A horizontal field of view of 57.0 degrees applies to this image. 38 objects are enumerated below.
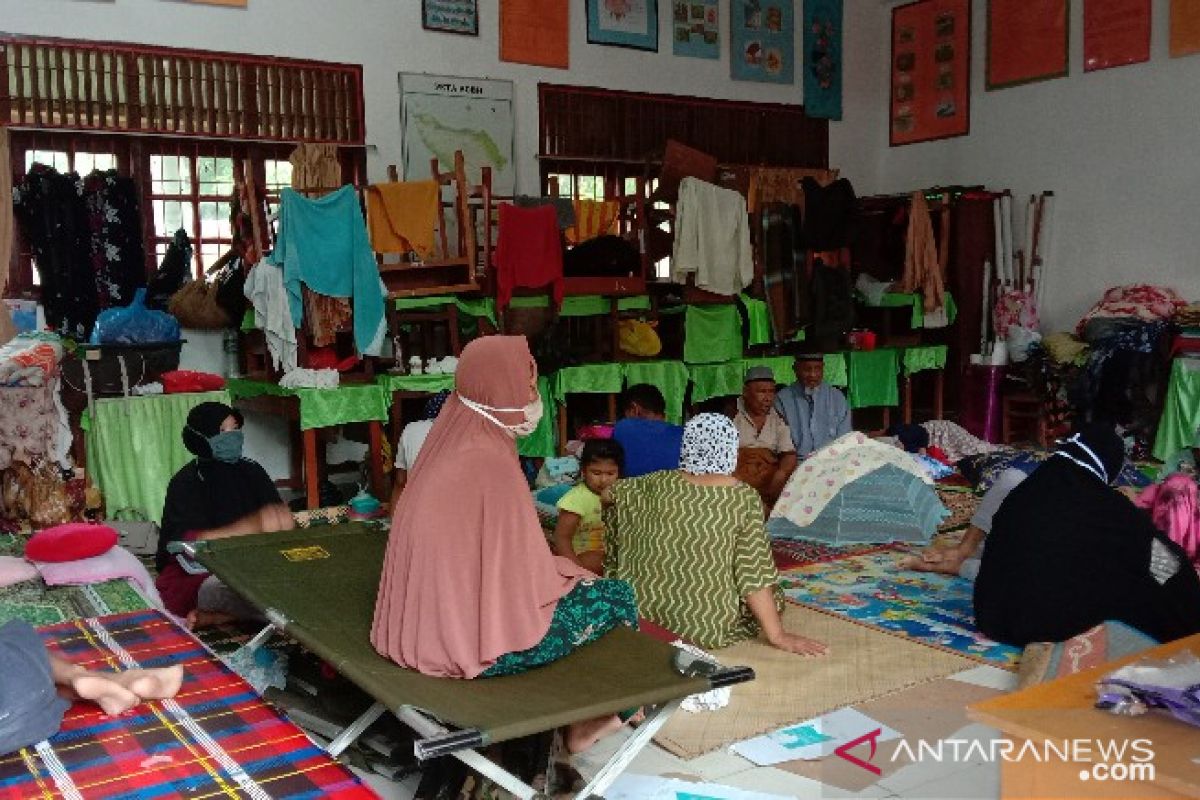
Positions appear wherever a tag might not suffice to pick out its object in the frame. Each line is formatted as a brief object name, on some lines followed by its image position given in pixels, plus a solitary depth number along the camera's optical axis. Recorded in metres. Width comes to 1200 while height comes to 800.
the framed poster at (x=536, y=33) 8.52
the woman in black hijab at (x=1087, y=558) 3.67
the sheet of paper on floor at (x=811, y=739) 3.18
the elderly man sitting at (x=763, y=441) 6.46
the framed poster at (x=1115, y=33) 8.33
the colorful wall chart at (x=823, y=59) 10.17
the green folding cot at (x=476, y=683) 2.53
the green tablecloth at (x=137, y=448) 6.34
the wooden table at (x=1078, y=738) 1.99
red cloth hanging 7.25
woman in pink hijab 2.85
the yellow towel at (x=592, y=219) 8.20
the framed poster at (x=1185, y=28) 7.96
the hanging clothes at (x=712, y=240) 7.97
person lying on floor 2.47
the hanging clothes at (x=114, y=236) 7.00
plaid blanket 2.32
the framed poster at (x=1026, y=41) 8.92
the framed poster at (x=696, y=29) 9.40
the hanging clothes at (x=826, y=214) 8.73
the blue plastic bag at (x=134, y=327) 6.48
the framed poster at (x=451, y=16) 8.18
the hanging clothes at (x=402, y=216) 7.02
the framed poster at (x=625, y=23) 8.95
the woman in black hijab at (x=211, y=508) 4.36
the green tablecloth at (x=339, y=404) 6.54
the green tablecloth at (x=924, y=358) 9.11
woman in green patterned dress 3.77
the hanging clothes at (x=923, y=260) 9.06
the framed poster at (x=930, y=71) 9.77
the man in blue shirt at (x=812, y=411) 6.86
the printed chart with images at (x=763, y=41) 9.75
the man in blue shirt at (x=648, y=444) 5.17
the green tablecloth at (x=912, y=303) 9.14
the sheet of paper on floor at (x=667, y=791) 2.95
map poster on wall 8.13
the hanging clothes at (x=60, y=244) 6.80
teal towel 6.52
